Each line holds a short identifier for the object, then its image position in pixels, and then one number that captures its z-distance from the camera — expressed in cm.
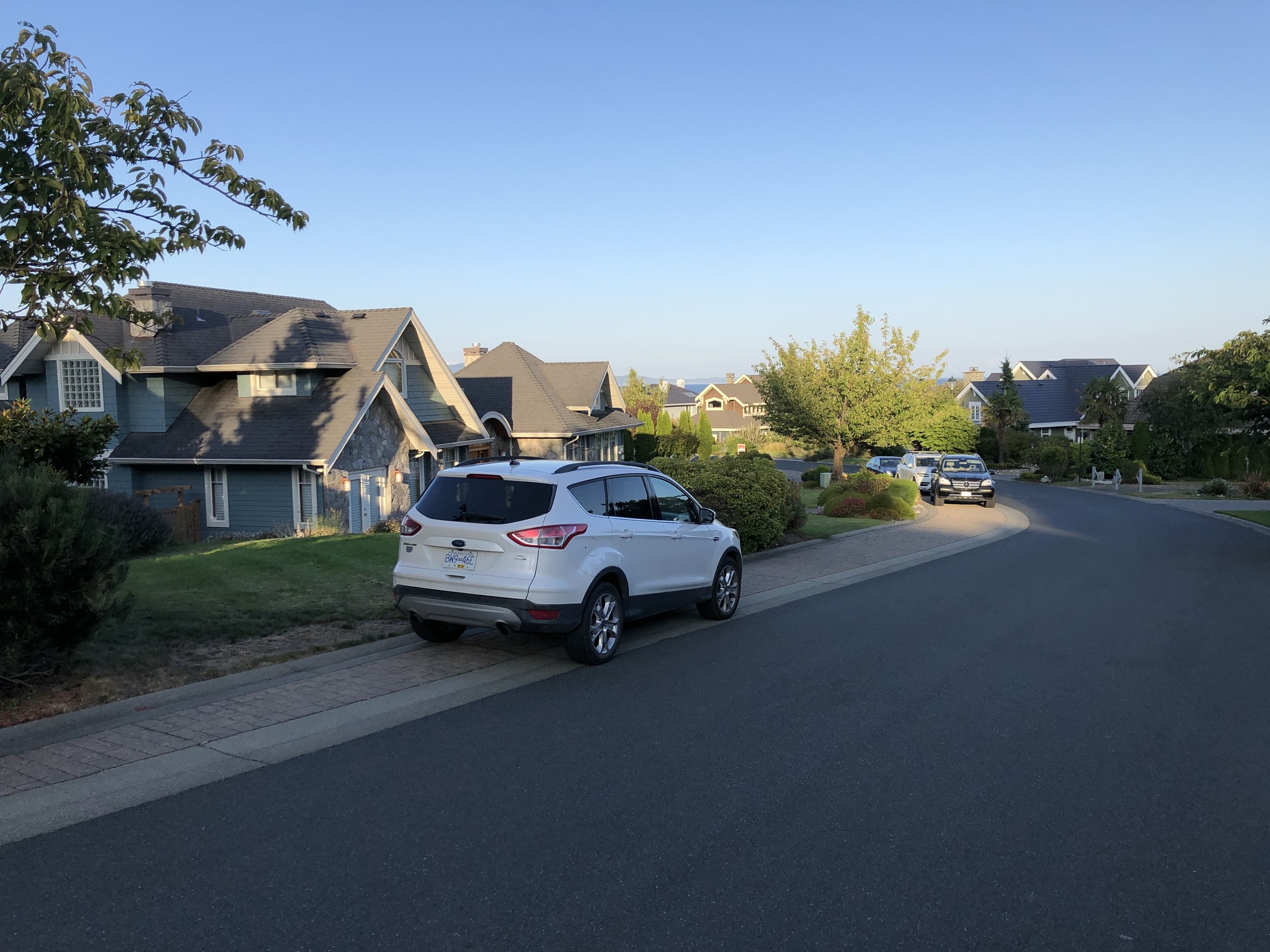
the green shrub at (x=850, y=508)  2744
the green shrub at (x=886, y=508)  2713
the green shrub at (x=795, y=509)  1981
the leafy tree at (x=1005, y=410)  6122
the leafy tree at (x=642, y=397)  6994
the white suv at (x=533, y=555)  827
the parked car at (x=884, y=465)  4522
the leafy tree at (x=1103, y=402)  5722
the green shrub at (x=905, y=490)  2895
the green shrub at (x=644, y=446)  5434
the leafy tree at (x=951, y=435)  5847
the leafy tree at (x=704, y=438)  6203
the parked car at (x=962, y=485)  3347
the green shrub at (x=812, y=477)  4614
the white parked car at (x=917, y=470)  3753
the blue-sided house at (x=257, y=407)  2325
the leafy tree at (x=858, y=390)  3859
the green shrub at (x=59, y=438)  1465
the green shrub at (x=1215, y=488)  4000
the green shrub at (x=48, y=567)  657
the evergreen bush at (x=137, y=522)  1636
